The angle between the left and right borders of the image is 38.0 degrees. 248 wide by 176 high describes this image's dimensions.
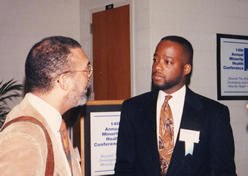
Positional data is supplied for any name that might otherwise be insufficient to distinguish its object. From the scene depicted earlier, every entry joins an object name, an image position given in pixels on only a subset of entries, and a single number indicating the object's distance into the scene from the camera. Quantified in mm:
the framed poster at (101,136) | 2605
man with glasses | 1181
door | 4254
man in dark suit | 2293
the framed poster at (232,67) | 4328
